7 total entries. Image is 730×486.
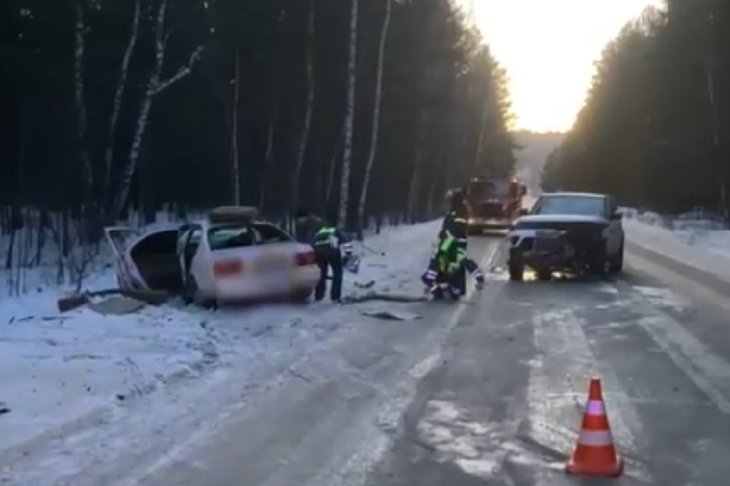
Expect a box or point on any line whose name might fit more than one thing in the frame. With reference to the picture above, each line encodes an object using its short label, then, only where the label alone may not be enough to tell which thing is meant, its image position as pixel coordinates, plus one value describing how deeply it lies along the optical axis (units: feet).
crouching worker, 78.28
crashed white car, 67.36
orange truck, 184.65
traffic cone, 29.94
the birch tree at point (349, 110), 137.08
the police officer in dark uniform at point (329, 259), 74.28
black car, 93.86
